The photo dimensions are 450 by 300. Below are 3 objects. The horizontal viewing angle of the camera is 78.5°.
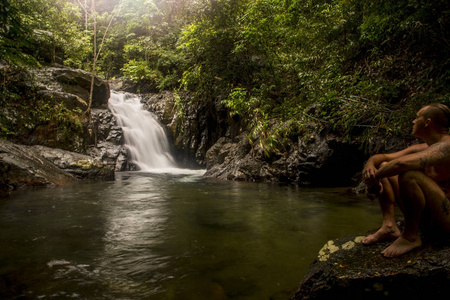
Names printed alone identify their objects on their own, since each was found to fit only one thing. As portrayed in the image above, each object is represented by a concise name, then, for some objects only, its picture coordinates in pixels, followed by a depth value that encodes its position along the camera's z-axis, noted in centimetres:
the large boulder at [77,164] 948
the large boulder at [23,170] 722
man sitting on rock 184
